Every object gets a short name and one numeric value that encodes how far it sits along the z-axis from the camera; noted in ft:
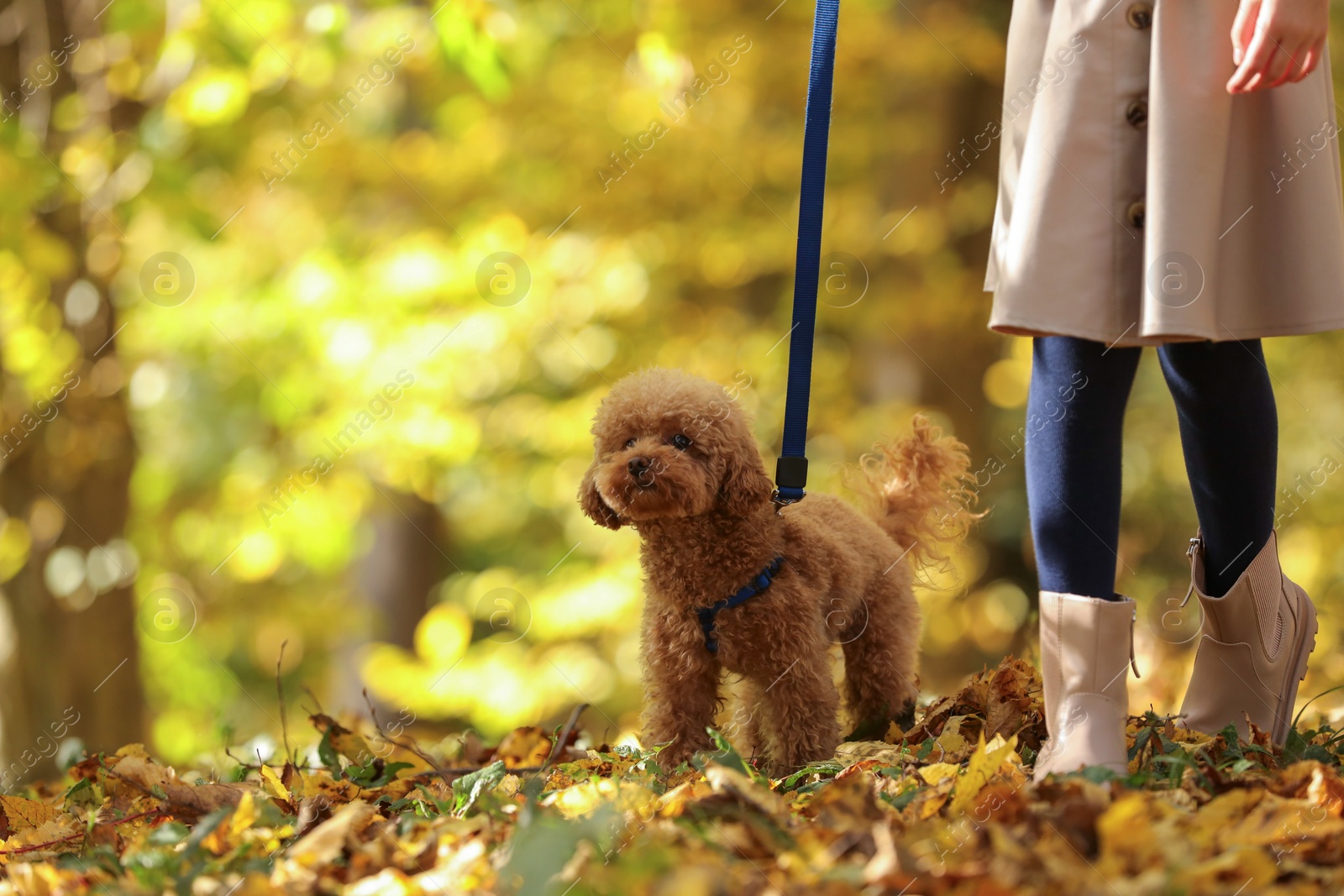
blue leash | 17.43
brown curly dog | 17.33
